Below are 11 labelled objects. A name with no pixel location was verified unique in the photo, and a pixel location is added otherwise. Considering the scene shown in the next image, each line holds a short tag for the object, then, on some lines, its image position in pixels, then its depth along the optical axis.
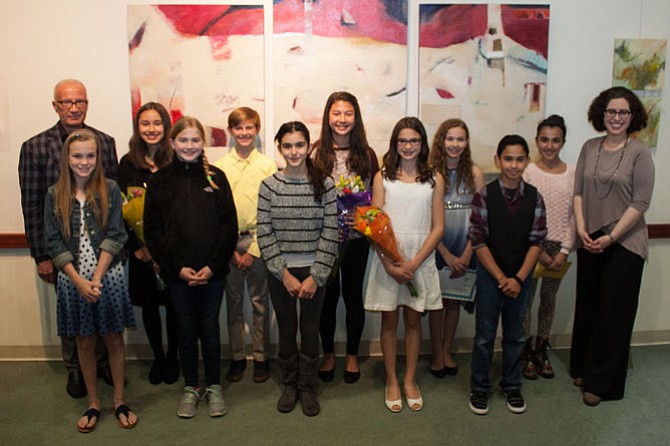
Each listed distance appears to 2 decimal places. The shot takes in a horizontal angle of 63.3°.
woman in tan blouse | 2.90
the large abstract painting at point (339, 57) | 3.44
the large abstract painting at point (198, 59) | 3.41
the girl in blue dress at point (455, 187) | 3.05
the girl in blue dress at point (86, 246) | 2.64
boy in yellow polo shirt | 3.13
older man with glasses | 2.97
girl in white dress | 2.86
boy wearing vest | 2.79
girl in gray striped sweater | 2.75
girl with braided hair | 2.75
